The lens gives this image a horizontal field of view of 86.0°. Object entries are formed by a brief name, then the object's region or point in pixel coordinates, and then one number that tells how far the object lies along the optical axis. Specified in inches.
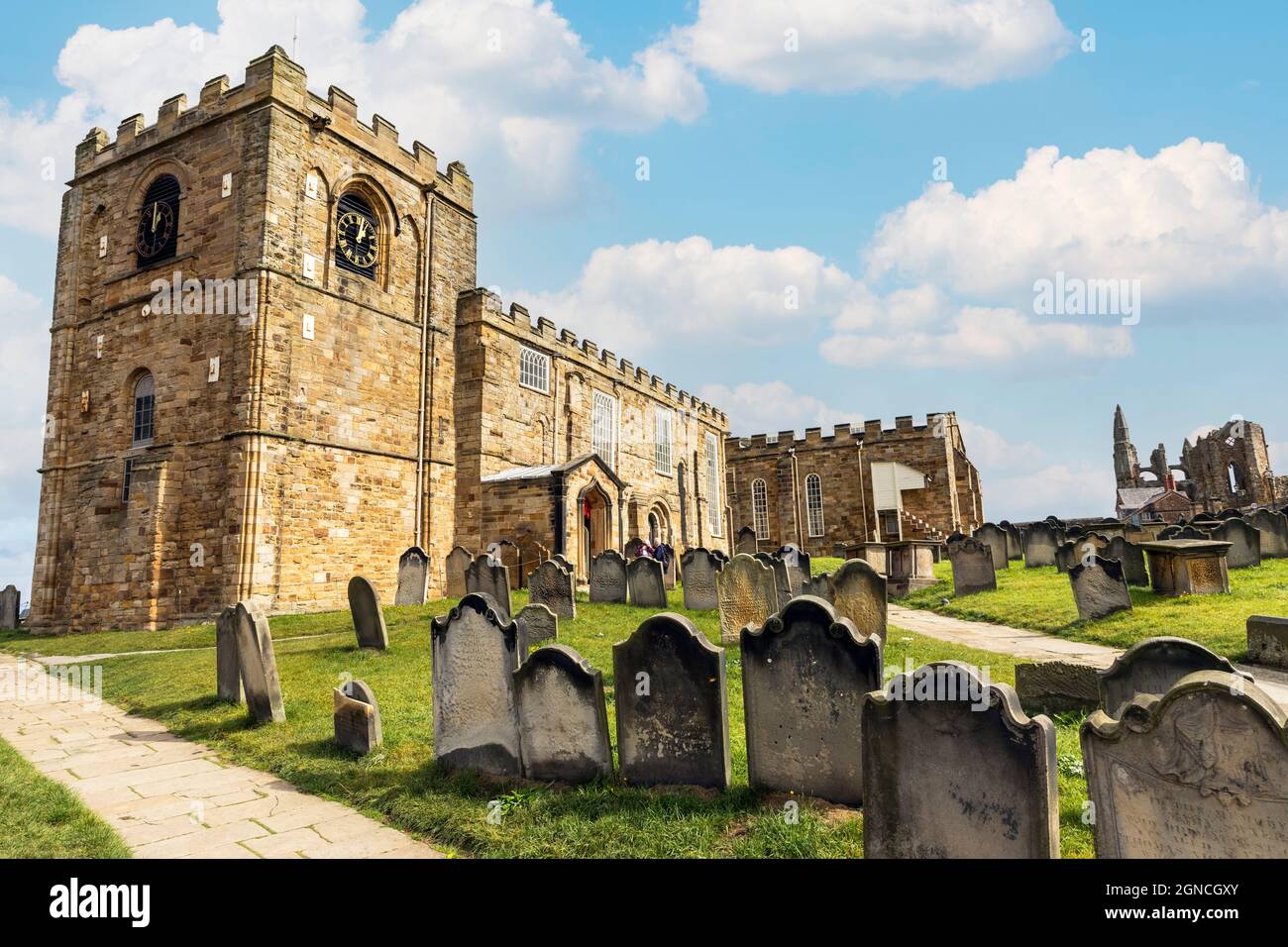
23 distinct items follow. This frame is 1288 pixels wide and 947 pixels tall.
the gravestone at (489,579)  481.7
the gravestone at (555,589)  477.1
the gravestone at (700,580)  509.0
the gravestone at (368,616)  396.2
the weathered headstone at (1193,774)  108.3
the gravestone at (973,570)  582.6
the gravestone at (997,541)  761.6
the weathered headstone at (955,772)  121.5
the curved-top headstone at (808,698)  170.7
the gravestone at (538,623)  379.6
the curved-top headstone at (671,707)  181.6
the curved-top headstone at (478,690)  207.8
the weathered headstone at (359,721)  227.9
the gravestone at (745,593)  365.1
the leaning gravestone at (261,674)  275.3
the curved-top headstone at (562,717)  192.9
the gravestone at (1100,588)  423.5
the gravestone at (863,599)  323.0
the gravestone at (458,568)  647.8
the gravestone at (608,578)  556.1
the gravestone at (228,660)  308.7
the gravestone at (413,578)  612.7
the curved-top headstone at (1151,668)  159.8
